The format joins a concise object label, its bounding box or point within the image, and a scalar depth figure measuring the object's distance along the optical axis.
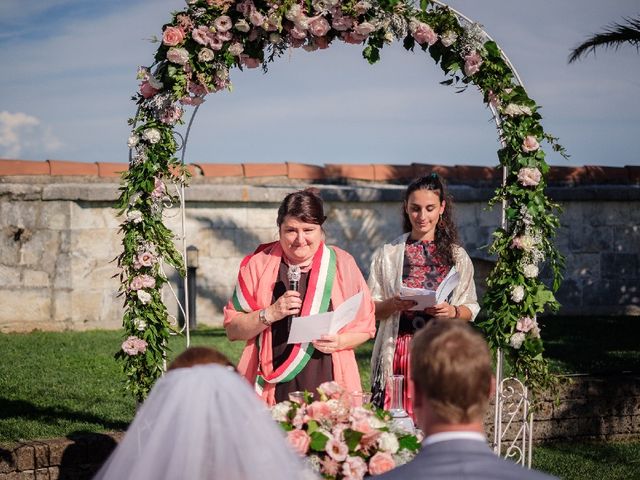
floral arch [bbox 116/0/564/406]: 5.37
